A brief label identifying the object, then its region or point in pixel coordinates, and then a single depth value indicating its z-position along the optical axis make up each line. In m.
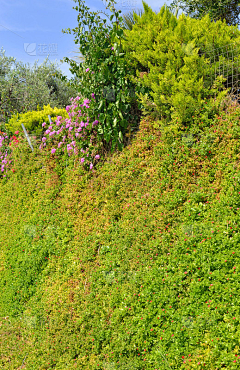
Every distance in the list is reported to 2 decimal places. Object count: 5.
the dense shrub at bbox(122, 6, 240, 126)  4.32
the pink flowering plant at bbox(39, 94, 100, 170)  6.43
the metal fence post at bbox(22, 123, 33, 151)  9.44
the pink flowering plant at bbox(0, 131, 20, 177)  10.60
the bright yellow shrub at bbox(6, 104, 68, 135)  9.98
